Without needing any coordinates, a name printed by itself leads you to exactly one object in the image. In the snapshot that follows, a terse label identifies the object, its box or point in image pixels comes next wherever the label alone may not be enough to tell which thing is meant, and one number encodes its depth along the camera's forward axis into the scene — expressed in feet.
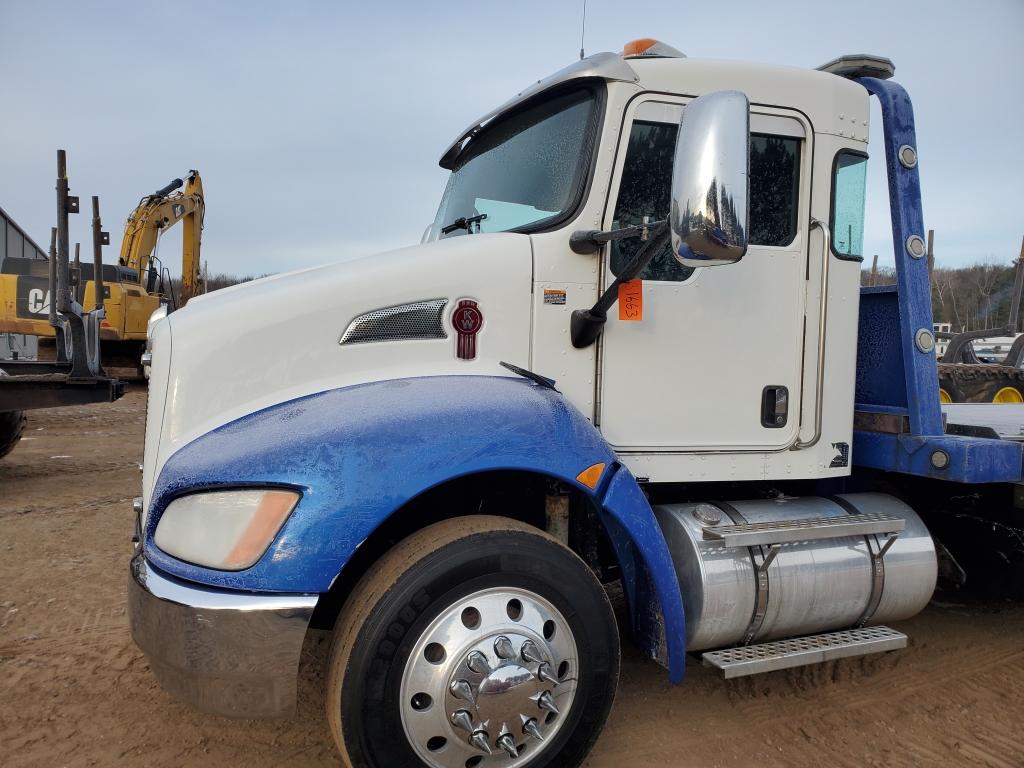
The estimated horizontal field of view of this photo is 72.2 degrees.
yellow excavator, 48.52
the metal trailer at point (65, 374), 21.48
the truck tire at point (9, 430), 25.08
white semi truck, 6.94
